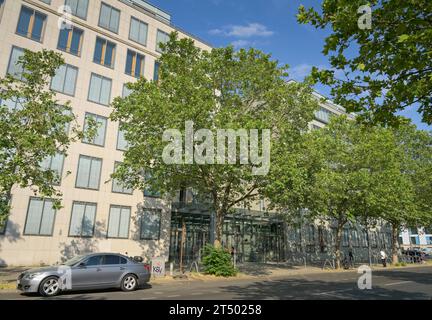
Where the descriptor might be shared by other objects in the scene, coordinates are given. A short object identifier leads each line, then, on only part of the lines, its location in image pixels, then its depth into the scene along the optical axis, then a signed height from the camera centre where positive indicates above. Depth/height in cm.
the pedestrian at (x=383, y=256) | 3257 -83
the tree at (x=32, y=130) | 1427 +478
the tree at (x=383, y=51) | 741 +453
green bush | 2028 -125
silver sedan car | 1171 -139
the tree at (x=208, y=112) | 1795 +736
